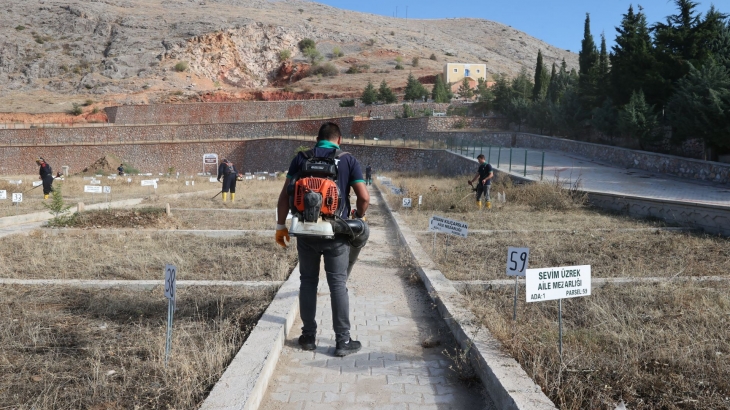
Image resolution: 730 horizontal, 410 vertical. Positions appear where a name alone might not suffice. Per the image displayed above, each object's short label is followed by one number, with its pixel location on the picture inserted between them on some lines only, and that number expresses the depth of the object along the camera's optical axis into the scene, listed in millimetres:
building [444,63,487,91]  67875
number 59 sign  5672
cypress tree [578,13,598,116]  34875
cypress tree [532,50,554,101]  47209
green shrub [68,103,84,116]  60000
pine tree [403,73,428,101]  58781
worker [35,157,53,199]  19734
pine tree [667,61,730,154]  20344
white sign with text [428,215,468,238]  8094
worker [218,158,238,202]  19344
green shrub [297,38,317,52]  85312
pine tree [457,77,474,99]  60875
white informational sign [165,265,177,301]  4500
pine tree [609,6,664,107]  26714
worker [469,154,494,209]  15750
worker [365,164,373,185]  29044
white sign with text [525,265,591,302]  4555
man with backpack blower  4555
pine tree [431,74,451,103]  57344
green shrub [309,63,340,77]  76875
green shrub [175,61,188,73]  72625
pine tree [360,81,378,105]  58938
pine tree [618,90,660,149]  25391
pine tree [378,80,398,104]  59000
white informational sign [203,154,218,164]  51938
